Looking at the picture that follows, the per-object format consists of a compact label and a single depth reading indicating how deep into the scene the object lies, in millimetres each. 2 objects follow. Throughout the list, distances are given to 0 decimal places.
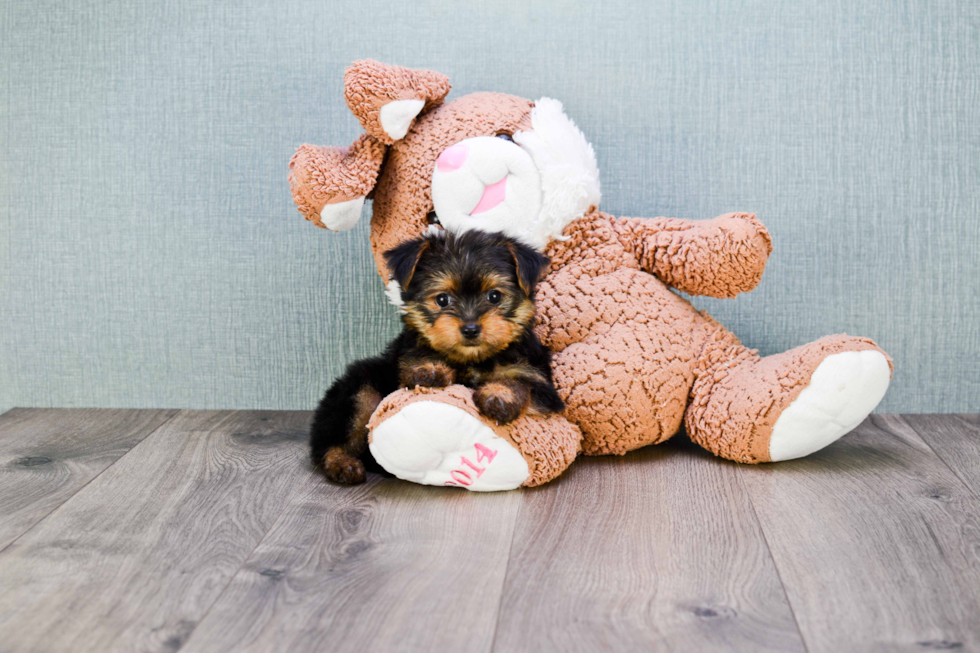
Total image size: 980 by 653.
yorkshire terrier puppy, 728
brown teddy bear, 773
